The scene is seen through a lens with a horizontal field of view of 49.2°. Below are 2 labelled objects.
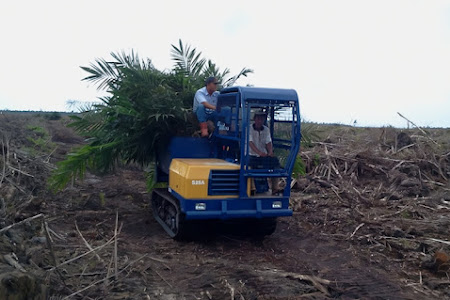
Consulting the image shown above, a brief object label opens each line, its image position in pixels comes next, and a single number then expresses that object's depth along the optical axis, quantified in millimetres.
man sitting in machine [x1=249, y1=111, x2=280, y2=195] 8497
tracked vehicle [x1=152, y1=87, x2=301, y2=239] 8180
